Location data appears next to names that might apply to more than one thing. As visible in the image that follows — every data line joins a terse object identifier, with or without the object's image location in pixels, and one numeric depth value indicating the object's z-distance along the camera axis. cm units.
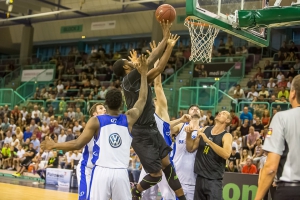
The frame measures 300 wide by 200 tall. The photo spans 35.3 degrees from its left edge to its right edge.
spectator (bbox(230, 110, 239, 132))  1462
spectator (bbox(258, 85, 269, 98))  1609
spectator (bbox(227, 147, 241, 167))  1288
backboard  806
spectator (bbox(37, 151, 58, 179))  1535
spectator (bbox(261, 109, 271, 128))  1431
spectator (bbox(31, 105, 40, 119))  2069
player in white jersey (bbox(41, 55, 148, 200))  489
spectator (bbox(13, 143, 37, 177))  1704
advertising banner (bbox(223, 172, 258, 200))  951
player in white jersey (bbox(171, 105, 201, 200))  702
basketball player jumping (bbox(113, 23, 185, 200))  620
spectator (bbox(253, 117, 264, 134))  1405
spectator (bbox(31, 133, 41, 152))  1798
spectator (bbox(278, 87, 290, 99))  1584
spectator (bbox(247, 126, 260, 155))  1355
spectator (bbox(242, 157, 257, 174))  1191
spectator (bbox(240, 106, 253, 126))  1488
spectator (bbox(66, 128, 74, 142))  1722
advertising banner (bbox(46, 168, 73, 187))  1411
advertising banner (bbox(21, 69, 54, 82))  2666
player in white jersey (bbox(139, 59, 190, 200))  712
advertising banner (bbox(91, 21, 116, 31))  2759
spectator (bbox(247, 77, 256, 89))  1756
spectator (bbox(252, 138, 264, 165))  1210
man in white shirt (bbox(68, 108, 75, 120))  1961
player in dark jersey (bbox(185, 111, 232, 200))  662
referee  362
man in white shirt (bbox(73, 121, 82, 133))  1766
